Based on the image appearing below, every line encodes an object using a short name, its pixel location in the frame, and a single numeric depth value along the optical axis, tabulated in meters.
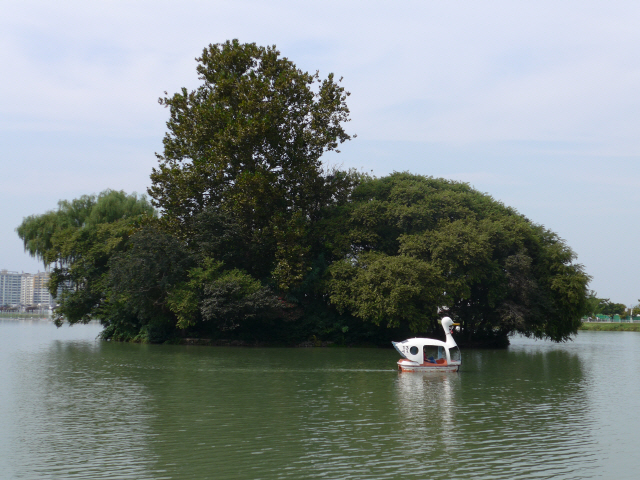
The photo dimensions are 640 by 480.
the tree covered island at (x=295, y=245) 43.53
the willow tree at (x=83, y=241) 51.91
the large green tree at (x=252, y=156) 44.42
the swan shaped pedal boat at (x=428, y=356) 28.22
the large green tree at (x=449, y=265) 41.84
